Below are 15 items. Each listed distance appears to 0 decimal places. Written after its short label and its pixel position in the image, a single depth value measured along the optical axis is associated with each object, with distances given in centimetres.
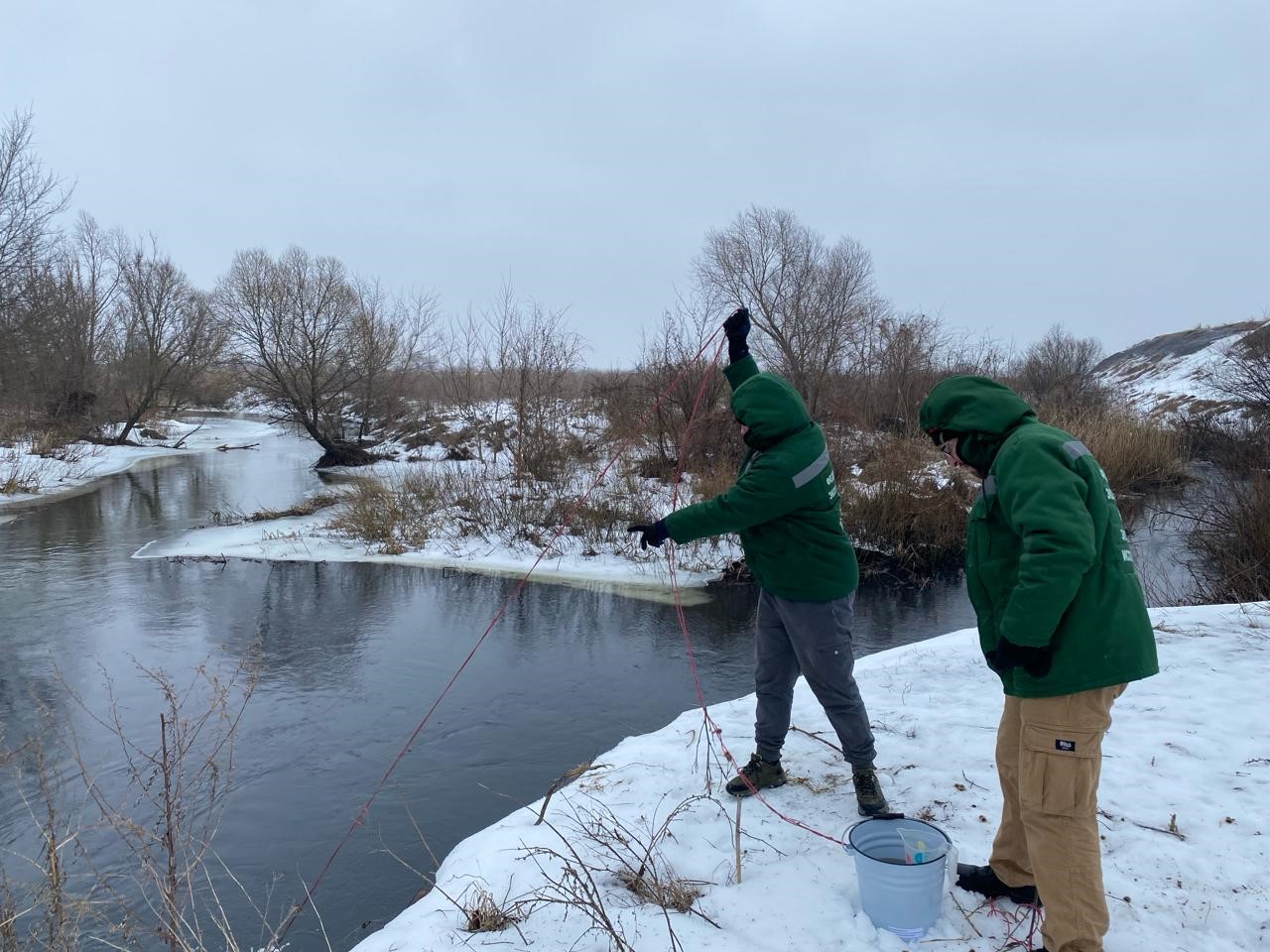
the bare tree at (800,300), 2238
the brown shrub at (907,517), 1139
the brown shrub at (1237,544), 763
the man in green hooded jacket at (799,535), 328
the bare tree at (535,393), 1493
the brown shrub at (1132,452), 1477
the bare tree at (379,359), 2650
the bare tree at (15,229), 2045
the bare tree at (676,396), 1568
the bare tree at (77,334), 3002
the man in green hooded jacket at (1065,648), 221
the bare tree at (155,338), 3288
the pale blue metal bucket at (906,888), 256
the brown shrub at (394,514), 1354
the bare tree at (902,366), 1920
